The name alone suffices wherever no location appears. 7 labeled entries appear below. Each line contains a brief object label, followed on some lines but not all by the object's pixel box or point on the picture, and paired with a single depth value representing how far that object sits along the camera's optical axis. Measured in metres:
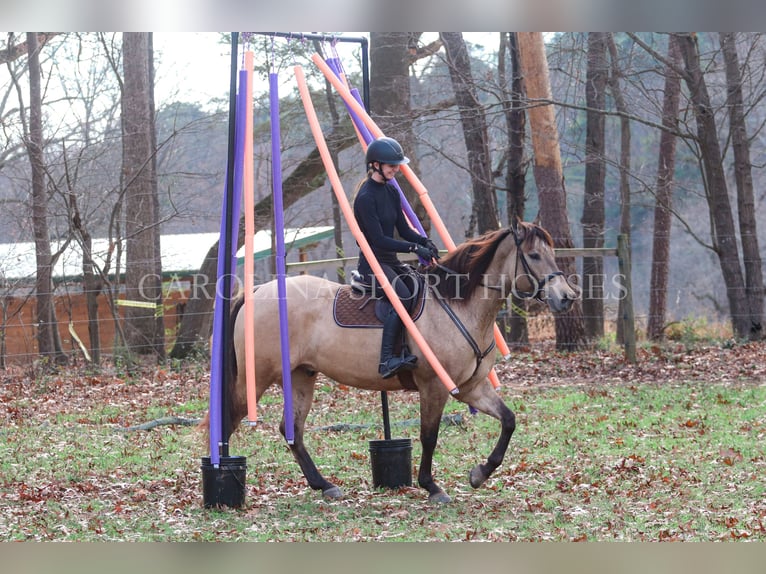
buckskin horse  14.96
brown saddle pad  15.40
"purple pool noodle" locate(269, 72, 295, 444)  14.73
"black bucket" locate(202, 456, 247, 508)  14.65
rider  15.01
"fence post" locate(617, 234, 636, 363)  29.41
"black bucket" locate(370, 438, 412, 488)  16.17
